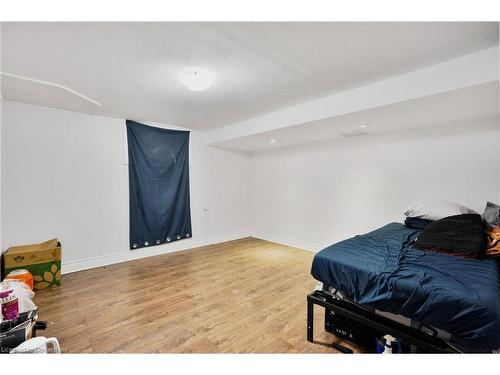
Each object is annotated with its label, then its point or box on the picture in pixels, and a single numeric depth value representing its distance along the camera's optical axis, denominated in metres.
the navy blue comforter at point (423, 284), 1.14
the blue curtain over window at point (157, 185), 3.75
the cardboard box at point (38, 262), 2.58
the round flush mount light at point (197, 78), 2.08
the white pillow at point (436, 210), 2.43
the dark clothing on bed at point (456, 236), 1.77
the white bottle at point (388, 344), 1.44
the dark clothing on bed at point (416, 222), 2.62
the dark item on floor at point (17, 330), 1.26
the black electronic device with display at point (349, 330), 1.66
